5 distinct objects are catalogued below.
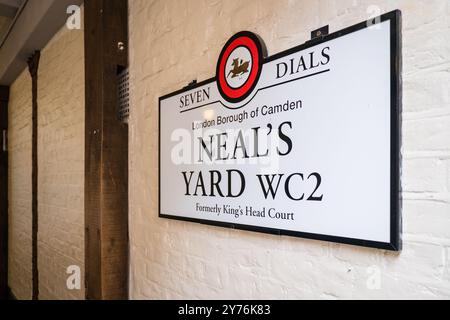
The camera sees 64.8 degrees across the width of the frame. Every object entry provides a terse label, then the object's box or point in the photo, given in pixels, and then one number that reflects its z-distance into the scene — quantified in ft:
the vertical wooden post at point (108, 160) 6.19
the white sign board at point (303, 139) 2.74
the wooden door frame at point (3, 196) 14.89
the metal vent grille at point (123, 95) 6.42
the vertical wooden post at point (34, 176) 11.27
